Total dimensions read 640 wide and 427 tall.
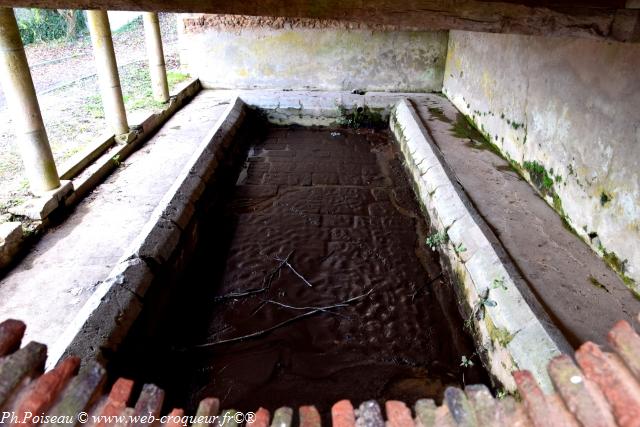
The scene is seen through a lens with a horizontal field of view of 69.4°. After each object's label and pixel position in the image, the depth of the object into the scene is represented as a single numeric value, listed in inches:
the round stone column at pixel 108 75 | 242.5
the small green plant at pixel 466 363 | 144.8
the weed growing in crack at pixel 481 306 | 142.6
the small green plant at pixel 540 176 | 196.8
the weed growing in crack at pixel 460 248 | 169.2
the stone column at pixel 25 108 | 167.9
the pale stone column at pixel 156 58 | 315.9
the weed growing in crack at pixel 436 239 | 190.9
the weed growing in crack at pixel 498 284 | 139.5
